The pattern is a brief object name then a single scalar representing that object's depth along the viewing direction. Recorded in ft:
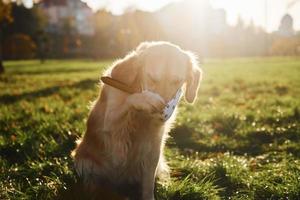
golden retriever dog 13.06
